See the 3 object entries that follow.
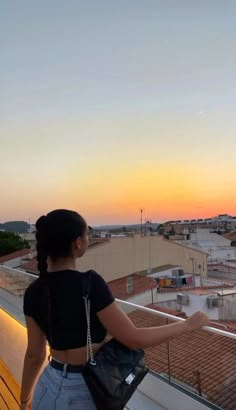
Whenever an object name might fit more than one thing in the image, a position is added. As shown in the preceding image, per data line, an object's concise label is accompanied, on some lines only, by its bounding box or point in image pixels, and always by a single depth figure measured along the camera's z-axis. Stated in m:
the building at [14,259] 21.09
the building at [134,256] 21.41
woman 1.18
